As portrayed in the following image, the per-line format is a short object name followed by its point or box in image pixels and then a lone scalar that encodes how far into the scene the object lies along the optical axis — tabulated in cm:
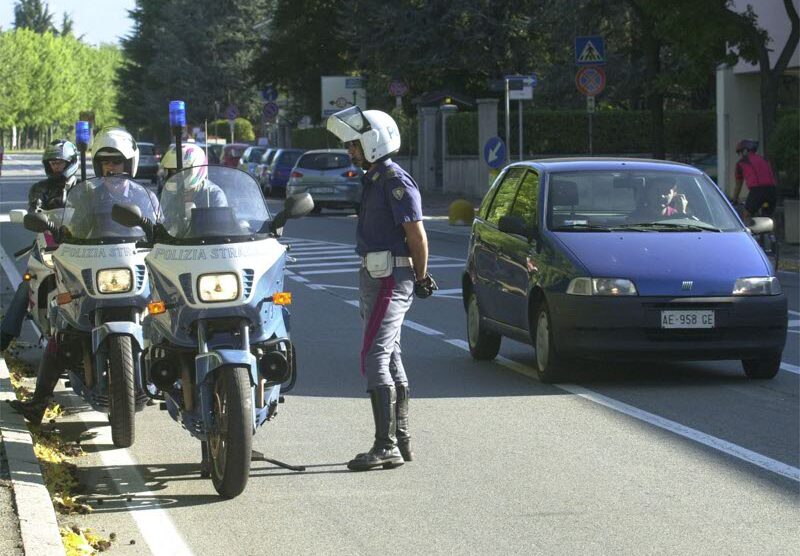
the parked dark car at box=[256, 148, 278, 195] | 5059
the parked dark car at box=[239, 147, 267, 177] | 5397
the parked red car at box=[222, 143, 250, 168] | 5704
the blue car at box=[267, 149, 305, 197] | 4944
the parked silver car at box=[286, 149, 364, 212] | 3984
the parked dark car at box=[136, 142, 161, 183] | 6700
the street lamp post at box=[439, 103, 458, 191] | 4784
